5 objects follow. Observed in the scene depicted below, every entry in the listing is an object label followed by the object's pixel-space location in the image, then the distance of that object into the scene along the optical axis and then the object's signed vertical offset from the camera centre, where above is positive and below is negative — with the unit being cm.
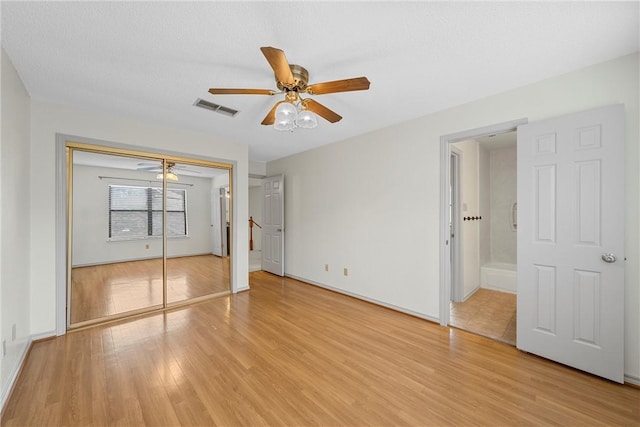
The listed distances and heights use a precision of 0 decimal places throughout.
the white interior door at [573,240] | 194 -24
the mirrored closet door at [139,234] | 298 -28
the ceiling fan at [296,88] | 159 +91
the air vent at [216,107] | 276 +121
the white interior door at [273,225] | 529 -26
